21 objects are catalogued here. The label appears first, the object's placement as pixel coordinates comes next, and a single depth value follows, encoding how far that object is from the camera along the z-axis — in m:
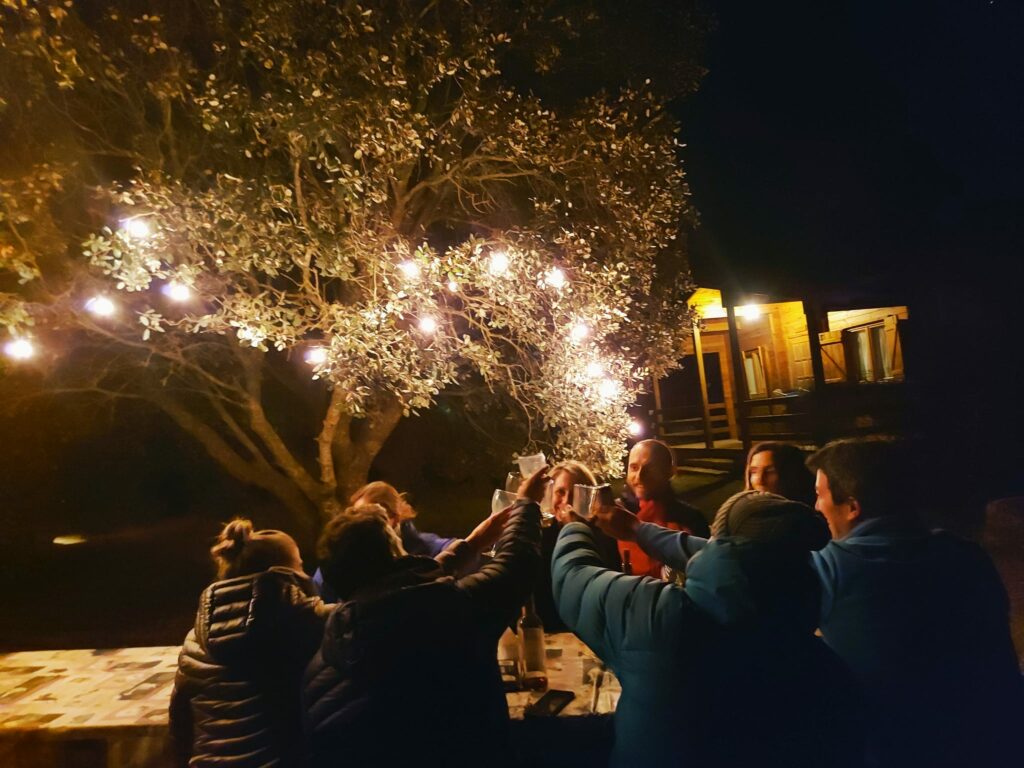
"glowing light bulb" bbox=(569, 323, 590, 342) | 5.61
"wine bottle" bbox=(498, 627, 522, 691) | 3.16
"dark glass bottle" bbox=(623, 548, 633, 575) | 3.97
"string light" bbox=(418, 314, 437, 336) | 5.38
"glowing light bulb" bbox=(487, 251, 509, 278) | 5.48
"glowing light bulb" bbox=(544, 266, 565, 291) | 5.52
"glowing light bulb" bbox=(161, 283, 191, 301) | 4.96
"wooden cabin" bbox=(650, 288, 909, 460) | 11.51
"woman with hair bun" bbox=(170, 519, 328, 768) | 2.40
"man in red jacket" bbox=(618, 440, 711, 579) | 4.03
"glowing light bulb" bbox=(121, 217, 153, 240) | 4.81
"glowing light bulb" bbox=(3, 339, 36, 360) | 5.27
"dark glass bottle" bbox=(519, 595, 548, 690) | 3.16
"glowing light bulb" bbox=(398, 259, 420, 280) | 5.21
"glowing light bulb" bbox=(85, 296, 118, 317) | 5.19
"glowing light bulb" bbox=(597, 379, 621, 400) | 5.75
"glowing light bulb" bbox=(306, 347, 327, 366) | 5.30
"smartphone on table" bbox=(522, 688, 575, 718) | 2.87
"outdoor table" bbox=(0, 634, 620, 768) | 3.06
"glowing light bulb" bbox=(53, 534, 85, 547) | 13.34
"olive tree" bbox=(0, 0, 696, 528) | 5.01
